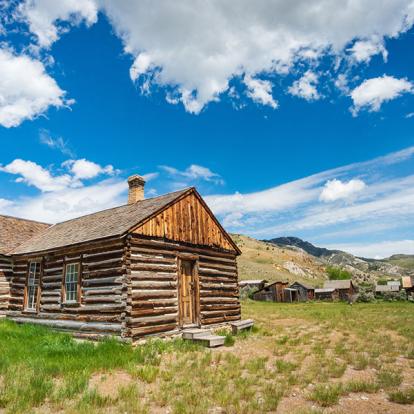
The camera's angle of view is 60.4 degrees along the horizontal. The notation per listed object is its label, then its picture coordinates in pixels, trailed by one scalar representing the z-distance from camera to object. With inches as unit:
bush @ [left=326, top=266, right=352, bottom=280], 3422.7
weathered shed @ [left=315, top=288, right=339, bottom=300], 2265.0
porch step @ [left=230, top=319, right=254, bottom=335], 581.4
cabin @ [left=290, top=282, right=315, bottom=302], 2203.5
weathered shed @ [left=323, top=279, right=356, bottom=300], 2290.8
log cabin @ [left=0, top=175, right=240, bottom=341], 479.2
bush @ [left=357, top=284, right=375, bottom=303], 1848.8
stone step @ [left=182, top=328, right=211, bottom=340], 485.7
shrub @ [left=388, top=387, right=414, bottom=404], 247.6
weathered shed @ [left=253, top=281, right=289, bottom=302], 2082.9
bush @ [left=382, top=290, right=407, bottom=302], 1927.9
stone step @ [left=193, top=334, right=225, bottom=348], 461.4
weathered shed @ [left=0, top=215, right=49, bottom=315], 678.8
